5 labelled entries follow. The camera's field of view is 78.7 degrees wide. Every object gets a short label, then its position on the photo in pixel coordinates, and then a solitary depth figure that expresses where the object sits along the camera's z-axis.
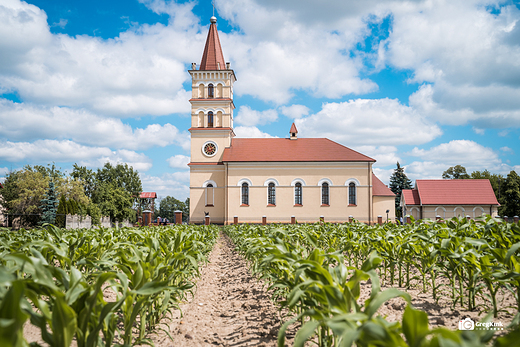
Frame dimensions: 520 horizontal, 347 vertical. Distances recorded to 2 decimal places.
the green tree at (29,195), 38.69
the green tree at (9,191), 42.09
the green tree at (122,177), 67.75
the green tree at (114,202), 52.91
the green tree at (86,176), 60.88
